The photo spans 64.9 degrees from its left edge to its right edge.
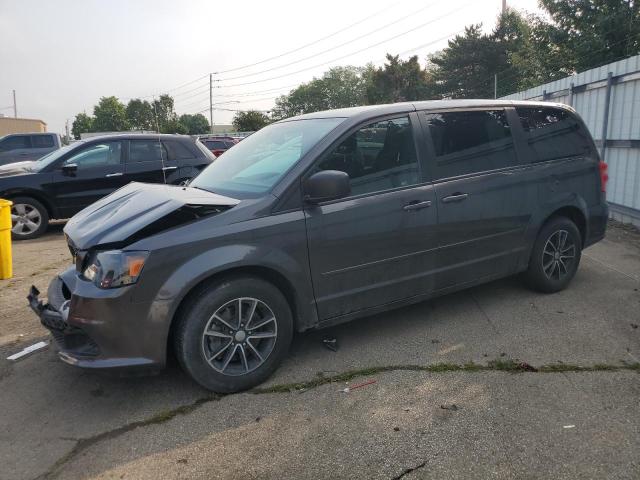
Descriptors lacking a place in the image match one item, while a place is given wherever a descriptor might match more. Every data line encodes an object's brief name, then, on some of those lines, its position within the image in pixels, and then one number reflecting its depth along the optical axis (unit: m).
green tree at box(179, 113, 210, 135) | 95.31
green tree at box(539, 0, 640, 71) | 19.66
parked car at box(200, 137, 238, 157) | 20.53
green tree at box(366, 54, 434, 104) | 60.81
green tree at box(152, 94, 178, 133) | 84.65
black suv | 8.31
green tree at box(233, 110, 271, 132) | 56.47
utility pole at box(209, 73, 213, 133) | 76.90
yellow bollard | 5.93
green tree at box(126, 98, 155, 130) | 91.99
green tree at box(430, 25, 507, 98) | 49.44
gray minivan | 3.02
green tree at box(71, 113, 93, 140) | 97.69
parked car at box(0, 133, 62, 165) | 16.02
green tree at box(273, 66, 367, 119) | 101.94
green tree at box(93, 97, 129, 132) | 89.94
